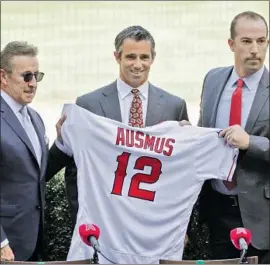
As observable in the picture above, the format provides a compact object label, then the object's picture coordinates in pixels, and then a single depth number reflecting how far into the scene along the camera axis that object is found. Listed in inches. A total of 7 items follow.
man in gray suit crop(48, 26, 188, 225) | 361.0
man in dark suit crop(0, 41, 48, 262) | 341.3
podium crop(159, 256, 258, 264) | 312.6
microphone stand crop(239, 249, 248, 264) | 304.9
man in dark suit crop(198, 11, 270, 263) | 362.1
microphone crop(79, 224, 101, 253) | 311.9
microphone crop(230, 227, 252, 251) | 309.9
